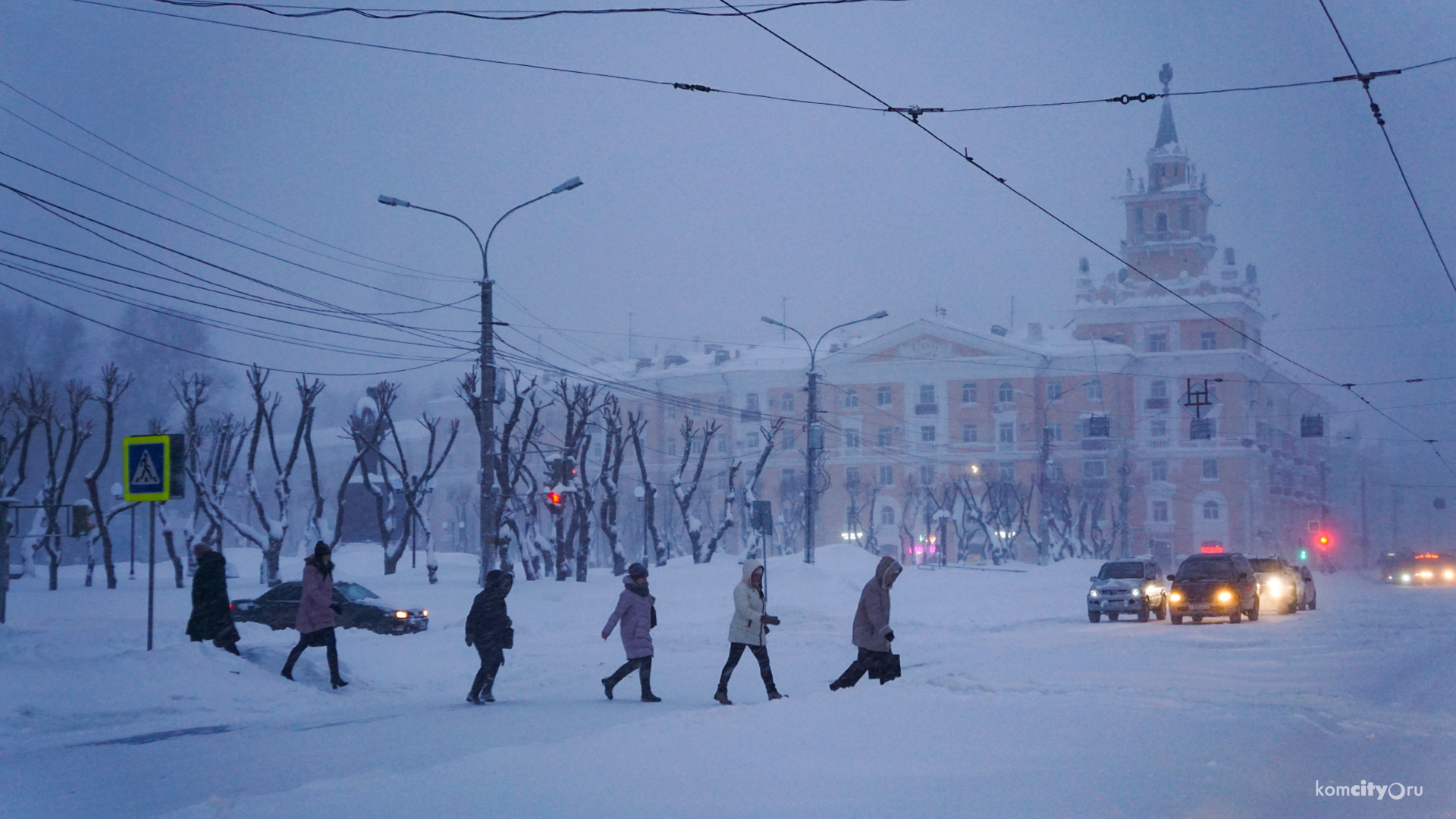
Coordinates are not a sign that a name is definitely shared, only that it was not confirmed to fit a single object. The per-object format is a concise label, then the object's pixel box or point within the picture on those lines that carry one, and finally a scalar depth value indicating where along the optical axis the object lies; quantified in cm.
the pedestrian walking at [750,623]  1368
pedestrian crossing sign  1595
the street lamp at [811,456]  3769
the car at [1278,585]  3331
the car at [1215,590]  2858
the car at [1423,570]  6278
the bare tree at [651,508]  4528
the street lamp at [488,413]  2511
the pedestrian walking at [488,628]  1391
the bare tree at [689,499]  4588
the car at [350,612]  2366
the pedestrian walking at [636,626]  1416
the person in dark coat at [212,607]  1580
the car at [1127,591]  3186
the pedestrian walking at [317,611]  1495
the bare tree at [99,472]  3759
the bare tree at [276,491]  3853
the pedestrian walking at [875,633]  1359
